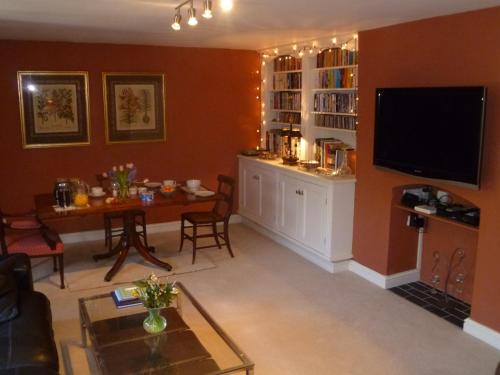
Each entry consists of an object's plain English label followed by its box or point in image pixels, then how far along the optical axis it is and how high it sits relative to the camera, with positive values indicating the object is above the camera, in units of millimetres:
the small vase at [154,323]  2850 -1237
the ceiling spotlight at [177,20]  3291 +559
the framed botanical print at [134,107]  5695 -26
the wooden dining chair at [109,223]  5277 -1252
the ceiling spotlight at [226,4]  2662 +540
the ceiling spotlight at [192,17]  2986 +527
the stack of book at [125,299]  3211 -1242
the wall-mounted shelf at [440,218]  3601 -856
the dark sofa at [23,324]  2455 -1235
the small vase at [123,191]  4613 -788
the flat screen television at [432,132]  3408 -192
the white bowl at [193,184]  4881 -768
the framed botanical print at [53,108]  5324 -38
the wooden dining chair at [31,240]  4207 -1167
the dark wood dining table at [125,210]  4211 -889
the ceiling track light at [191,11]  2782 +553
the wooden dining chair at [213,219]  5016 -1154
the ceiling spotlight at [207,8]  2773 +537
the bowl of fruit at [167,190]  4742 -811
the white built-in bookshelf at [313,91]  4895 +155
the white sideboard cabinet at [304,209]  4719 -1070
